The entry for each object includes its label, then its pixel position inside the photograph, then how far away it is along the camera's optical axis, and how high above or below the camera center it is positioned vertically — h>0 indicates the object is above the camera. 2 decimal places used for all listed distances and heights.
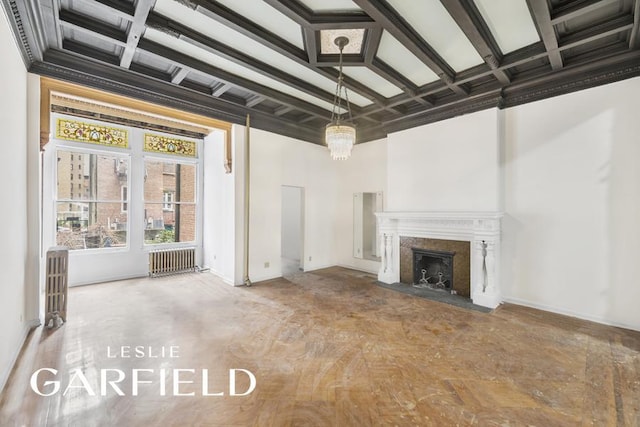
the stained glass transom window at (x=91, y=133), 5.11 +1.60
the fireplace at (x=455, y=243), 4.31 -0.60
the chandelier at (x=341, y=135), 3.22 +0.93
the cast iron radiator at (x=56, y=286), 3.44 -0.94
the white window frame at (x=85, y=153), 5.04 +0.80
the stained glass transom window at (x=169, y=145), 6.05 +1.60
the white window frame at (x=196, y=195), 6.36 +0.45
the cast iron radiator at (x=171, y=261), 6.02 -1.12
